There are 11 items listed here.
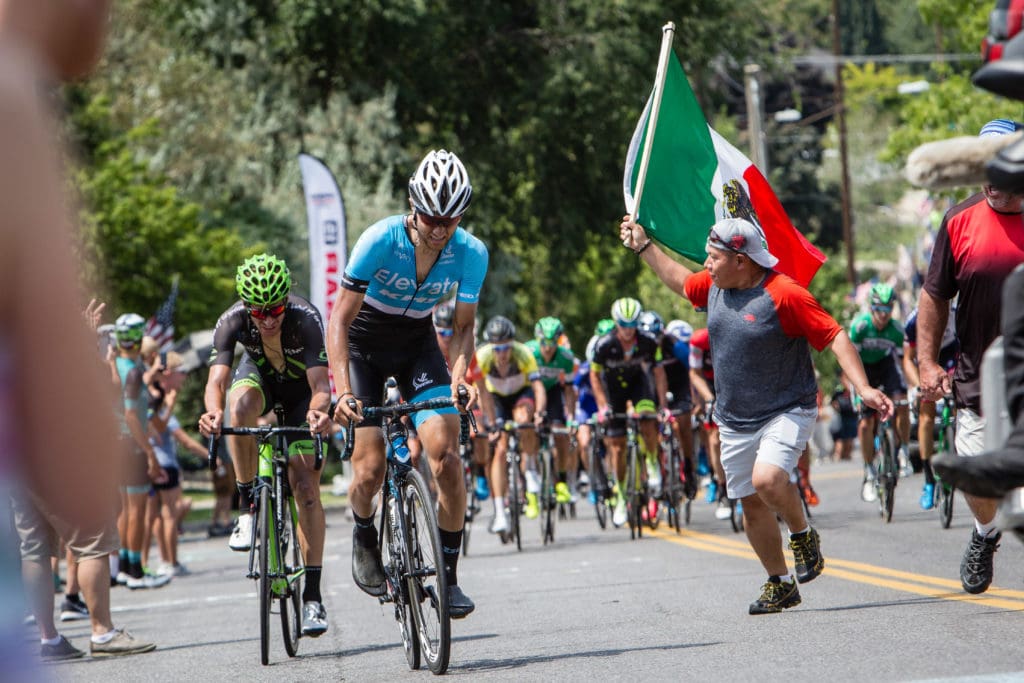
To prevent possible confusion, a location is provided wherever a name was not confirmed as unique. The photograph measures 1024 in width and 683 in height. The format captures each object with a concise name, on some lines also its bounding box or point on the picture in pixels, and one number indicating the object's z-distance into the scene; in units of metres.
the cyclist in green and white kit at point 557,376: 36.19
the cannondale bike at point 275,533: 15.78
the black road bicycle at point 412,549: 13.71
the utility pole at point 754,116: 73.62
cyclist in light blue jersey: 14.85
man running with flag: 15.98
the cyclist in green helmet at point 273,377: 16.52
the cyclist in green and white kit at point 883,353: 31.48
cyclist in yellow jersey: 31.67
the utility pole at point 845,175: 97.69
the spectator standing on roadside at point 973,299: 14.98
